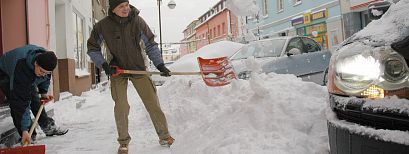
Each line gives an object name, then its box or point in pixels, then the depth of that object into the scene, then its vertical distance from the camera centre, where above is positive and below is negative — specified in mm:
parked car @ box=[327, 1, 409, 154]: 1521 -86
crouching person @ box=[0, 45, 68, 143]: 3363 +128
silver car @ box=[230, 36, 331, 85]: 6705 +416
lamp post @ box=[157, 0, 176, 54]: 23062 +5065
